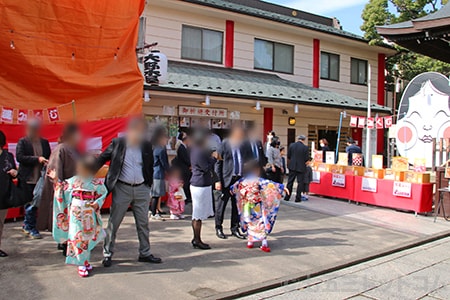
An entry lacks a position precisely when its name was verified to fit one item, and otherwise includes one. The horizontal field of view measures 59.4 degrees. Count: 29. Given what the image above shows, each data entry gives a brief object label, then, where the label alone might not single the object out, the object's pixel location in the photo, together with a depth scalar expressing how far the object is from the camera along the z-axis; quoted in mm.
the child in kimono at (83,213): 4699
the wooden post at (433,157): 10117
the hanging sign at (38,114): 7352
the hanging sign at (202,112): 13311
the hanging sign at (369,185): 9883
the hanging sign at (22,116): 7210
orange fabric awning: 7219
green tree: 18750
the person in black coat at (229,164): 6410
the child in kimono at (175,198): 8047
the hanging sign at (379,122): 13266
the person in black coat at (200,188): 5832
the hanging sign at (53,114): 7504
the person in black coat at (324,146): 13042
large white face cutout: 10547
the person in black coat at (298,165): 10398
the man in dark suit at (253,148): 6523
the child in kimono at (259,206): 5988
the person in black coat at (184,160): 8534
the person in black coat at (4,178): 5180
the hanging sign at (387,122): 12680
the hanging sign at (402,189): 9172
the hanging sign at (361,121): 13609
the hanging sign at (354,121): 13812
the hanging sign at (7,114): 6996
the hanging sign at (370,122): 13520
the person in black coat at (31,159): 5965
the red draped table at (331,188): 10562
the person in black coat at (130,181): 5012
